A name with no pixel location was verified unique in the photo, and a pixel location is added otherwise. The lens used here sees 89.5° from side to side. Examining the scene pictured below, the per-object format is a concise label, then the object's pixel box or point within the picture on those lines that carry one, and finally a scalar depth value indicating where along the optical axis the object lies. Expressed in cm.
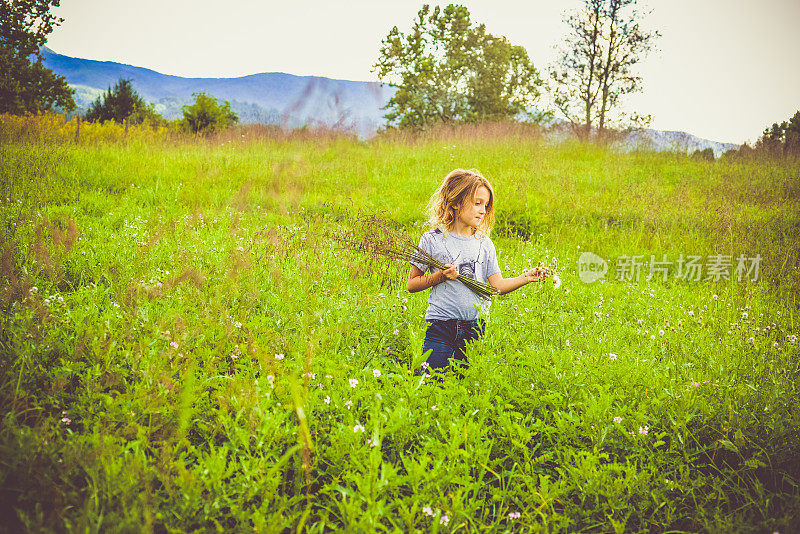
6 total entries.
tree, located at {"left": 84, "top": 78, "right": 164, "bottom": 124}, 2655
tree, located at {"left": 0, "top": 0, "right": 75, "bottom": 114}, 1284
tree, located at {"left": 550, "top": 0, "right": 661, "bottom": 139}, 1833
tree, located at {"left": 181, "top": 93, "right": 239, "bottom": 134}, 2292
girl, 300
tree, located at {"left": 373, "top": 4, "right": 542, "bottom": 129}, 2278
